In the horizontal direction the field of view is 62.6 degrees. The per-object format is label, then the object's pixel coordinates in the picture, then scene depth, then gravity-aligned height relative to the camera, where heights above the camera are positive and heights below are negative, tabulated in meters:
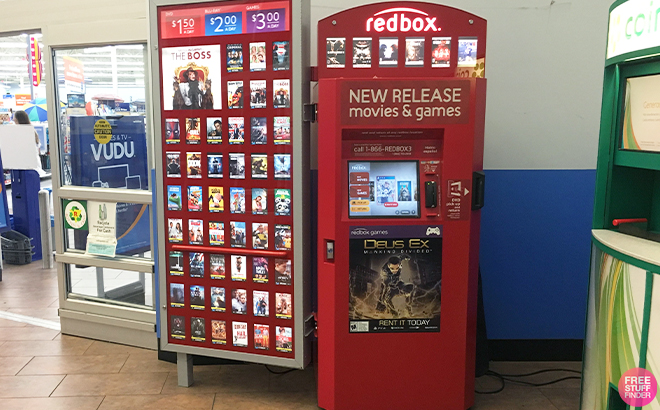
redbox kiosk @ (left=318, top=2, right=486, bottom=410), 2.73 -0.30
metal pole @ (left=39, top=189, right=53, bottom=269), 5.71 -1.02
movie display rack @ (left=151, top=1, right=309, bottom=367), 2.91 -0.23
